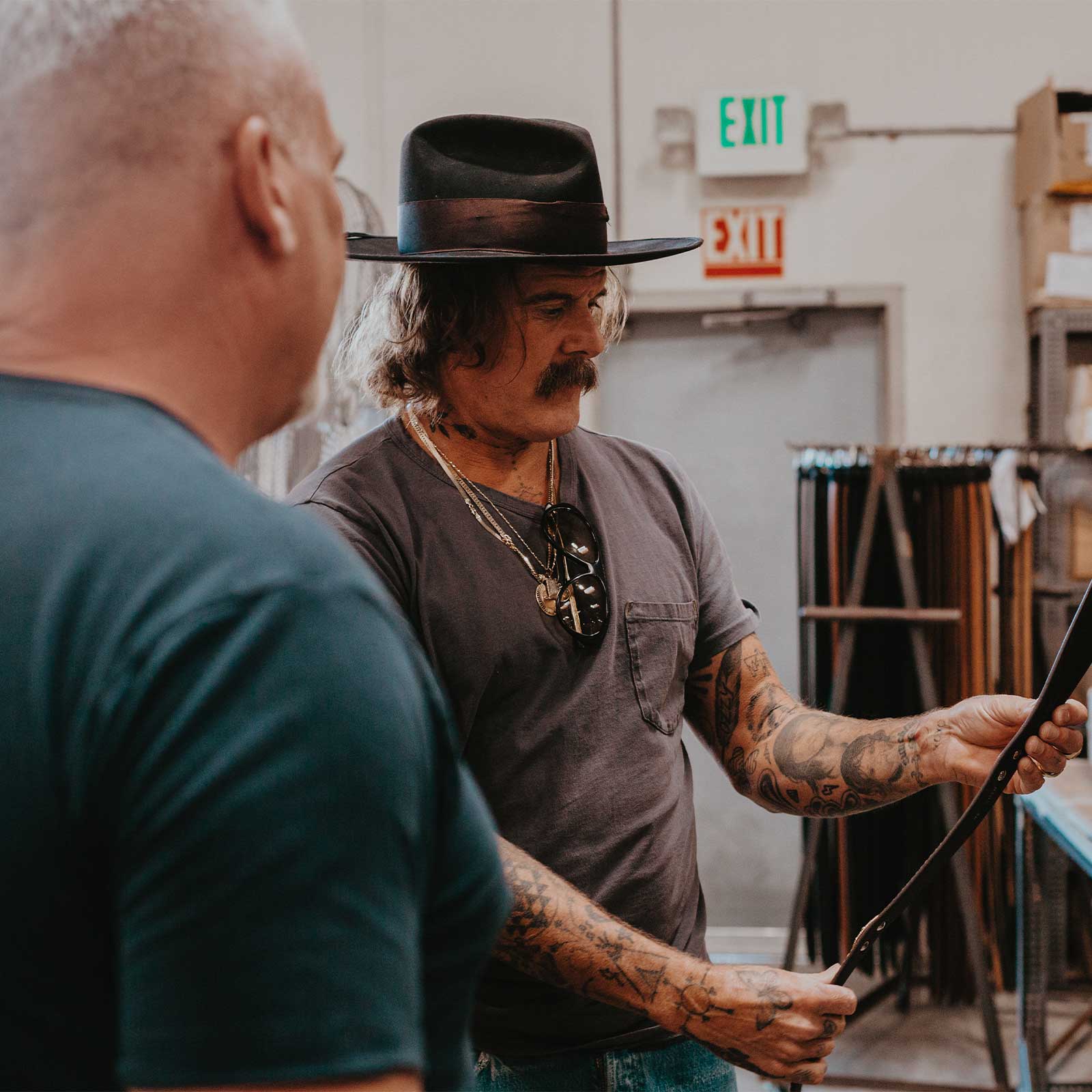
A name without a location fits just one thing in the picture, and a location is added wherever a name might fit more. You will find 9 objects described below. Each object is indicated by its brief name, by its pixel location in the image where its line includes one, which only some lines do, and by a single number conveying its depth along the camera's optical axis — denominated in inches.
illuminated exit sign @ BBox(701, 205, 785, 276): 151.3
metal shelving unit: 133.4
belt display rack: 117.6
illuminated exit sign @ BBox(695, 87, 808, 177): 147.4
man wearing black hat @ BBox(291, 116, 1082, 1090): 44.5
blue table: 98.8
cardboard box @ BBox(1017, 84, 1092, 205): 132.7
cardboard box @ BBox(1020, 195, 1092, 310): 135.9
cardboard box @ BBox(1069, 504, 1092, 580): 134.4
